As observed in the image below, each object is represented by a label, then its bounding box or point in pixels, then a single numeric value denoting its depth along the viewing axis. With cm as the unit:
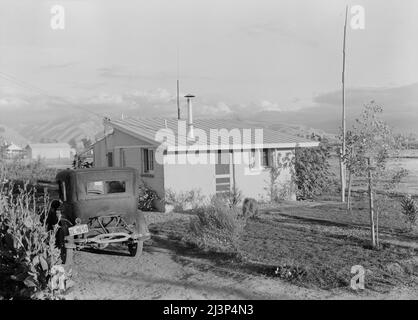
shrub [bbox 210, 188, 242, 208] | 1612
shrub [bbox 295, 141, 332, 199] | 1839
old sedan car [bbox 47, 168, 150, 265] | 880
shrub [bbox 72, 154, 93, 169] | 2046
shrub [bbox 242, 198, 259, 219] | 1277
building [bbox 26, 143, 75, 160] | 10108
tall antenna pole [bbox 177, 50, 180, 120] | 2439
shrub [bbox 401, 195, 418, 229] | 1079
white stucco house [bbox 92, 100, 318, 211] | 1557
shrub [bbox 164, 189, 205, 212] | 1544
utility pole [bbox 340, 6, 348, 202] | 1626
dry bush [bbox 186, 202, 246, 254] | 941
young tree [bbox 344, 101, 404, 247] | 899
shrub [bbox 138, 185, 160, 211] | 1586
